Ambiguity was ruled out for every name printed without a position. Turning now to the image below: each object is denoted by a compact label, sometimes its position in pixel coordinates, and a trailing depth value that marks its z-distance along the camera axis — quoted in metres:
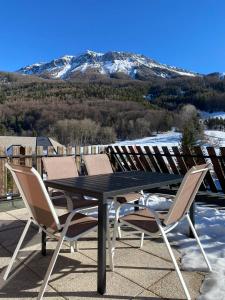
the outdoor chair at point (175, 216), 1.64
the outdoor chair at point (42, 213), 1.55
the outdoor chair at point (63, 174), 2.42
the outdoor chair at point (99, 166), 2.77
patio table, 1.60
